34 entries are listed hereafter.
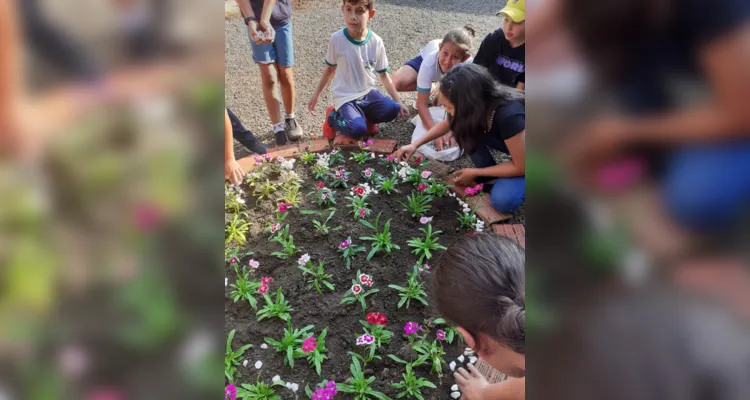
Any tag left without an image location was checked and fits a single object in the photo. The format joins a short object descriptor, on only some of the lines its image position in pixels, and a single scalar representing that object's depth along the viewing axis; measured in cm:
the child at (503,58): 343
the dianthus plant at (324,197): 296
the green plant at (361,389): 200
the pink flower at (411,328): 224
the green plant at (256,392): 197
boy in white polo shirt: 359
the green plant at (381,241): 264
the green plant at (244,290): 237
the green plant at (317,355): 211
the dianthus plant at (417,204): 291
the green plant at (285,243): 262
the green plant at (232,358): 206
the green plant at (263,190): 301
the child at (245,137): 358
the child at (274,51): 360
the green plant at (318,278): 245
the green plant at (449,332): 223
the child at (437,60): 358
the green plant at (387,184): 307
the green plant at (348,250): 260
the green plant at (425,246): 261
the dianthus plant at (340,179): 313
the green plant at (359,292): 239
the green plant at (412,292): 239
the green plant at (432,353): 211
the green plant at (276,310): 231
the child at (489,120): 277
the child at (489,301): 164
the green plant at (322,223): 276
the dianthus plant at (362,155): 337
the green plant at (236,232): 272
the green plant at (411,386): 202
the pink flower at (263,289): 240
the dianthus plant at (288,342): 214
